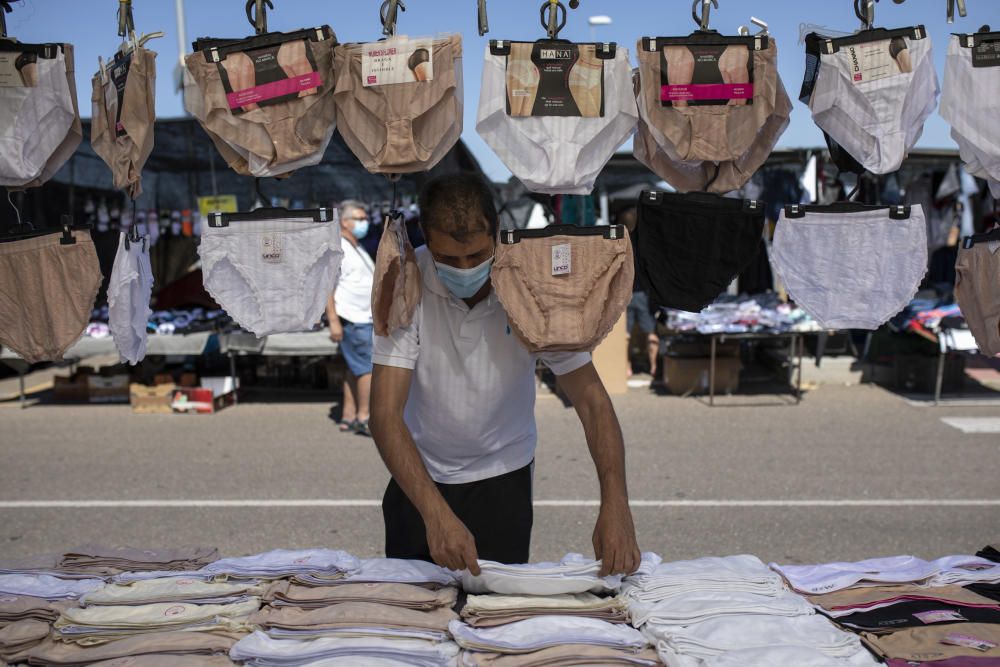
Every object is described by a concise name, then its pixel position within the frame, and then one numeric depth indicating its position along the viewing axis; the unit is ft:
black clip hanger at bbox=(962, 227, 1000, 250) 6.55
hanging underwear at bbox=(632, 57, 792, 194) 6.48
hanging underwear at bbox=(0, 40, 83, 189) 6.76
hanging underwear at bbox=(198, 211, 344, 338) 6.73
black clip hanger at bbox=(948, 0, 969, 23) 6.43
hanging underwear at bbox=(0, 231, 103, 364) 6.86
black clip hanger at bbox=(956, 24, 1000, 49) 6.27
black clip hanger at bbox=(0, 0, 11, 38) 6.92
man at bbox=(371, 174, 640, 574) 6.28
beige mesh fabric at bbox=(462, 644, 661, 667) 5.40
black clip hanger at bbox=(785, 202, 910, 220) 6.56
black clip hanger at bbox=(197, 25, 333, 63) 6.25
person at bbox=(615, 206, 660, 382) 27.68
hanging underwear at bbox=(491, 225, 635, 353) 6.02
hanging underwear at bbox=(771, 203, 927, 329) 6.62
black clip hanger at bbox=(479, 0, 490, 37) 6.23
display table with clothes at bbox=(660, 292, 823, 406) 23.66
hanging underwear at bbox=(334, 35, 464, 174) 6.19
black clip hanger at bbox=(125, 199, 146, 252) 6.94
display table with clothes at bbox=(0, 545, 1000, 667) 5.55
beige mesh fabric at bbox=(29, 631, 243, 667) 5.69
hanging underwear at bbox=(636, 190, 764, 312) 6.73
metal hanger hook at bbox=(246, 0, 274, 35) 6.42
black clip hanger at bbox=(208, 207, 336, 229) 6.70
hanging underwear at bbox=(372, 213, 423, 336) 6.34
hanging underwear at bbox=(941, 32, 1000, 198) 6.23
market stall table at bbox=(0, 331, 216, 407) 23.79
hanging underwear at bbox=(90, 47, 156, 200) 6.59
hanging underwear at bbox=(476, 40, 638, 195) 6.24
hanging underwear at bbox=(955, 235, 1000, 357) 6.55
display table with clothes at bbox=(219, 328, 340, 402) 23.99
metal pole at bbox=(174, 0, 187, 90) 48.98
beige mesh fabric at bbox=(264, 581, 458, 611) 6.10
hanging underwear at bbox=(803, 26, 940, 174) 6.32
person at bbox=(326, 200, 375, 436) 19.92
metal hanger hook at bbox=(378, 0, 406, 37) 6.27
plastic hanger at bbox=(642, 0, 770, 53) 6.28
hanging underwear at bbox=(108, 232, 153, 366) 6.88
